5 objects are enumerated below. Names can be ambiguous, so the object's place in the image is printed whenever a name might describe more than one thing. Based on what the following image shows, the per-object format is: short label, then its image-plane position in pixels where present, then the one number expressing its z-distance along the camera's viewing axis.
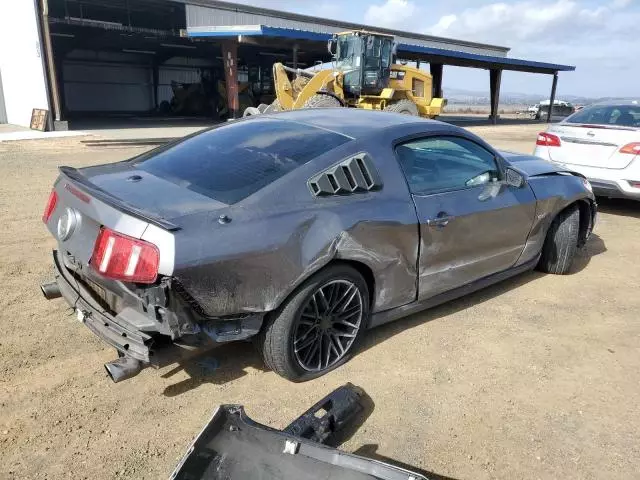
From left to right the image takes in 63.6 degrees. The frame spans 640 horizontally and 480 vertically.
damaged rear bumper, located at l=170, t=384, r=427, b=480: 1.91
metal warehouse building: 20.25
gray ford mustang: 2.47
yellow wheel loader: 16.14
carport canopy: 20.26
